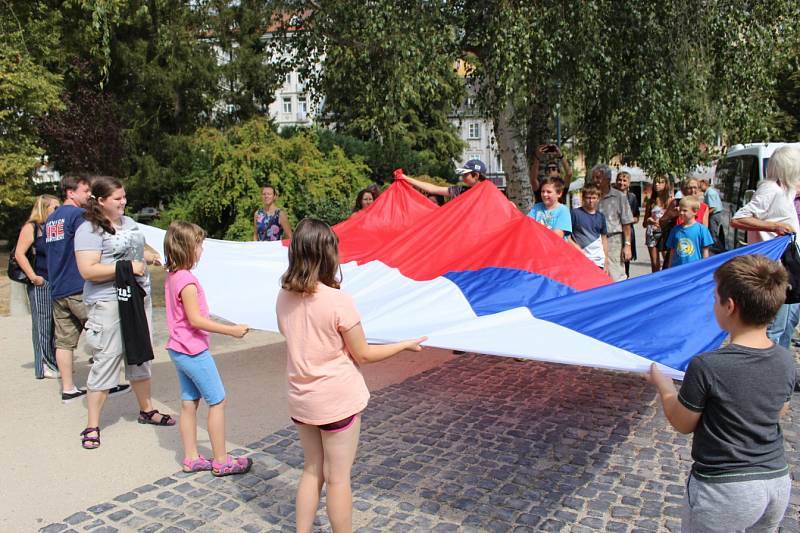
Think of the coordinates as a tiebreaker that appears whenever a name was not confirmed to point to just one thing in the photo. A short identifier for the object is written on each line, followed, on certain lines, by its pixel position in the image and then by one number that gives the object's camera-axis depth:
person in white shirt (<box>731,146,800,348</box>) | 4.79
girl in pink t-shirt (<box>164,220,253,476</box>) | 4.00
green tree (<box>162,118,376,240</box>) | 14.15
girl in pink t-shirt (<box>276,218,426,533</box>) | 2.86
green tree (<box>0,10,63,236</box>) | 15.49
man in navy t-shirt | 5.26
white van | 10.56
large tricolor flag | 3.53
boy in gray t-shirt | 2.24
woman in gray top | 4.52
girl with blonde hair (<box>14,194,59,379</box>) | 6.14
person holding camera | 8.34
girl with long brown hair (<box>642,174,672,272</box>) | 9.10
